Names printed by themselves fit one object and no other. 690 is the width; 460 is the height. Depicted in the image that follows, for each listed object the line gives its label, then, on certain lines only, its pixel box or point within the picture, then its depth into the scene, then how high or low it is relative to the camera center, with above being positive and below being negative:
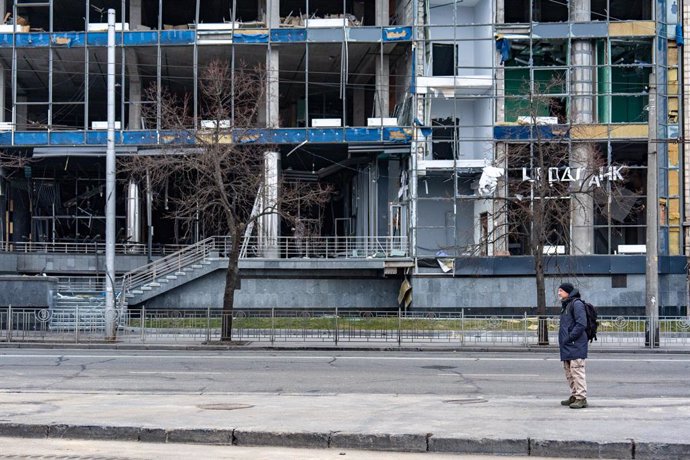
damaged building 37.12 +5.07
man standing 12.43 -1.34
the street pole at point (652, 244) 25.47 +0.18
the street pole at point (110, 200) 26.92 +1.54
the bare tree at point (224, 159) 27.88 +3.75
